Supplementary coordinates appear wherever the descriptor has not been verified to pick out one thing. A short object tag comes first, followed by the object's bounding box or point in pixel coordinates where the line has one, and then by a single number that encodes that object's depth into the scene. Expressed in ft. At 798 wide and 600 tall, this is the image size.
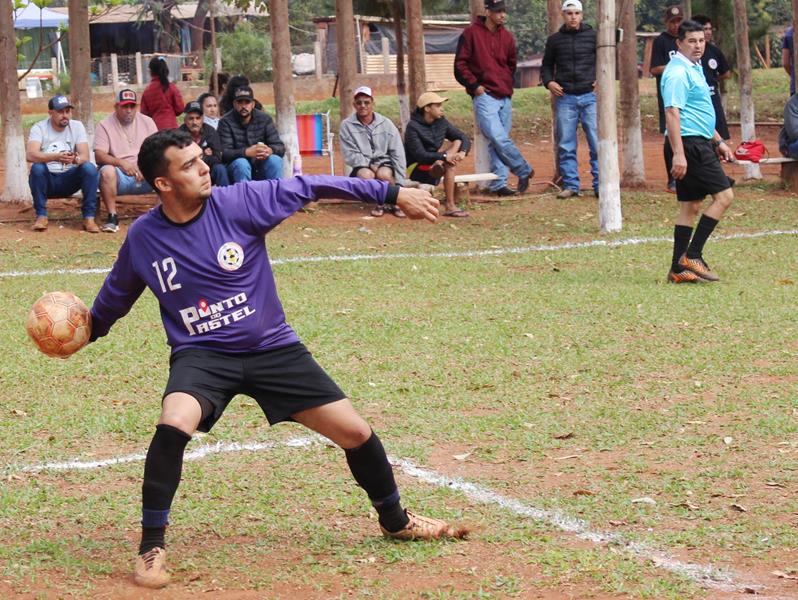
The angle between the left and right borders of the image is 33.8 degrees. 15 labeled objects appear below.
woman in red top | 55.52
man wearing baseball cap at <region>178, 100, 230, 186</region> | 49.26
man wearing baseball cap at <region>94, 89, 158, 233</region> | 48.93
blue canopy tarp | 150.92
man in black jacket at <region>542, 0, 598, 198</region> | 53.42
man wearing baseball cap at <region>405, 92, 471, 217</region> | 51.80
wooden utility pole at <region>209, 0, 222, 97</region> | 66.32
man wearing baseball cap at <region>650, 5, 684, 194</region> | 56.75
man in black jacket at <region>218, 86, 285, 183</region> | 49.62
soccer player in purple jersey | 16.40
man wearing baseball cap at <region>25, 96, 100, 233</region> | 47.75
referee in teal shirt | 35.22
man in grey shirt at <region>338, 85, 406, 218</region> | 50.93
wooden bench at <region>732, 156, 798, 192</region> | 56.70
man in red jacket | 54.85
